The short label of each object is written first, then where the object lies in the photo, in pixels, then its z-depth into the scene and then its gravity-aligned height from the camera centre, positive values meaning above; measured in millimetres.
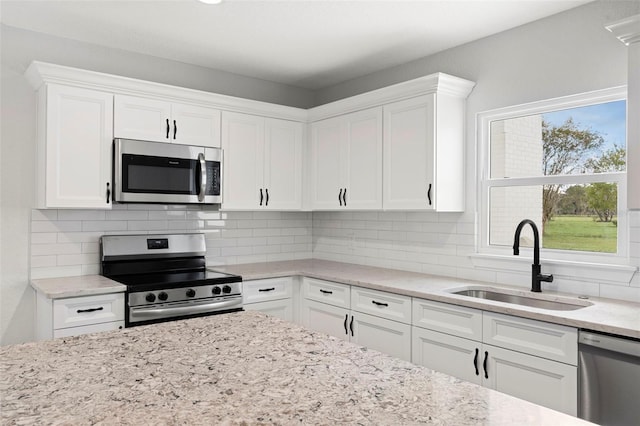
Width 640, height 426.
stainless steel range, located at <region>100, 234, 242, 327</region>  3037 -443
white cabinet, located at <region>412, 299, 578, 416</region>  2189 -705
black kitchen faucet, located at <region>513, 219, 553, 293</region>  2807 -232
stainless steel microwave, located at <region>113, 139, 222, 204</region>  3273 +318
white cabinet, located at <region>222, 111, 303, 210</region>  3842 +465
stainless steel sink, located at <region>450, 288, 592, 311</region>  2633 -498
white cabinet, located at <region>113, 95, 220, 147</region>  3299 +702
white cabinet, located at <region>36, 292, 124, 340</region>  2795 -606
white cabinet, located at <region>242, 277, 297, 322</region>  3596 -625
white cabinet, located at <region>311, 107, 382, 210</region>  3654 +461
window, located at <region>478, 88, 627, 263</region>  2744 +277
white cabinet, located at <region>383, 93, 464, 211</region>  3246 +460
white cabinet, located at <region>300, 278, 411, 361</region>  3012 -694
